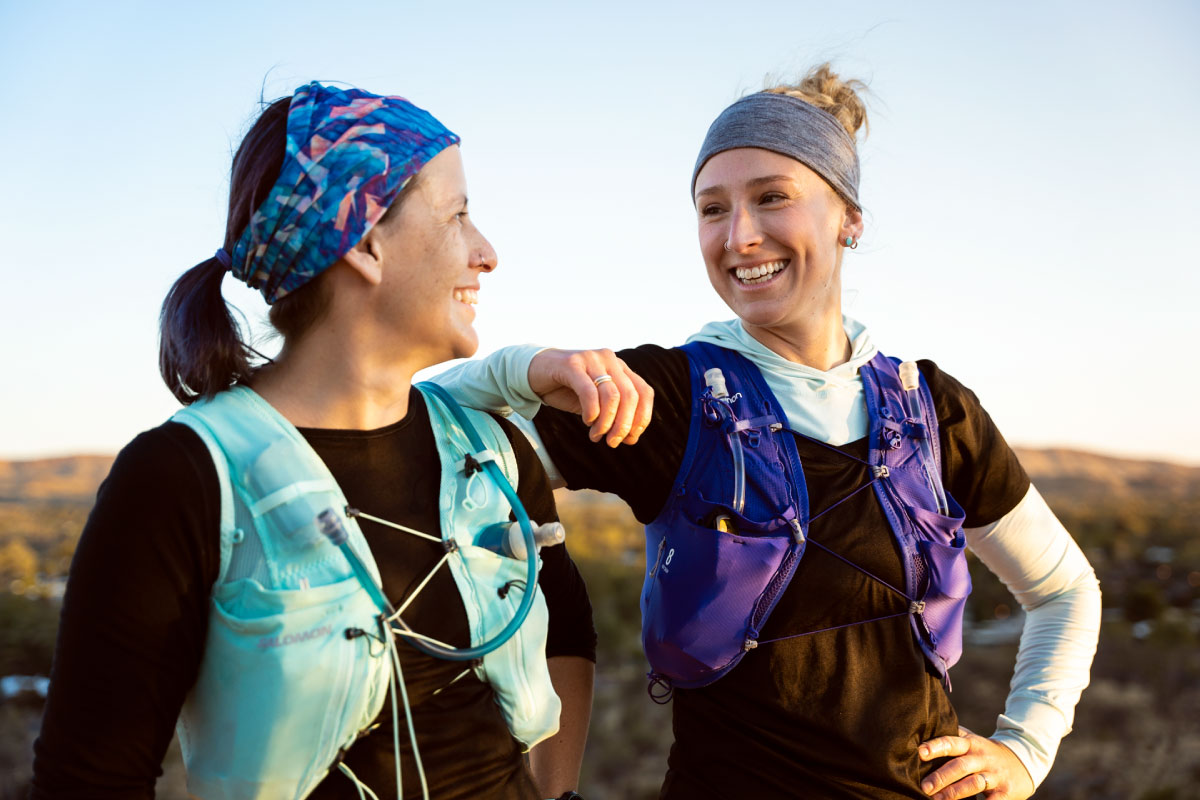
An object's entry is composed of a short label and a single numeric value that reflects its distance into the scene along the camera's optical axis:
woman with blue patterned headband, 1.50
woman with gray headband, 2.16
